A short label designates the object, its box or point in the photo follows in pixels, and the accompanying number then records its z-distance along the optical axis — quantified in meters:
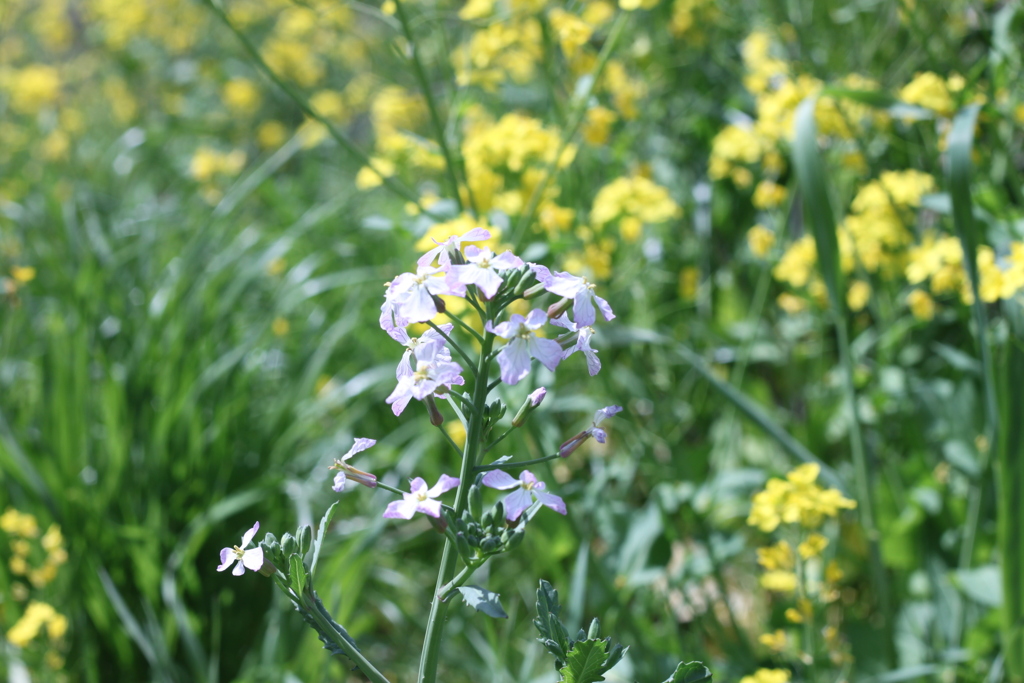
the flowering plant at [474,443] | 0.72
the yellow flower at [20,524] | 1.15
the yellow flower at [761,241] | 1.55
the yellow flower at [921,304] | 1.32
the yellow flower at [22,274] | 1.26
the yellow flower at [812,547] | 0.96
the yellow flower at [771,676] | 0.93
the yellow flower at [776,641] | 0.96
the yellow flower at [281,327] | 1.94
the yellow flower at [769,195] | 1.58
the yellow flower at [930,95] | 1.21
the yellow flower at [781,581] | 1.00
